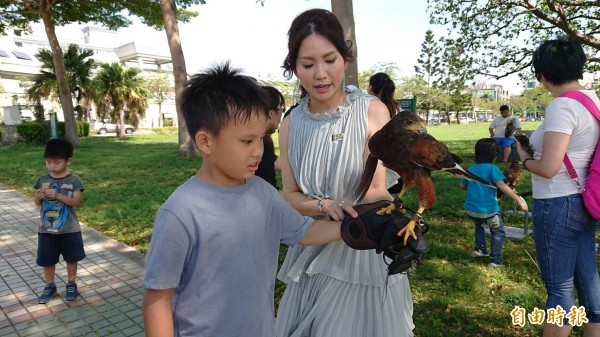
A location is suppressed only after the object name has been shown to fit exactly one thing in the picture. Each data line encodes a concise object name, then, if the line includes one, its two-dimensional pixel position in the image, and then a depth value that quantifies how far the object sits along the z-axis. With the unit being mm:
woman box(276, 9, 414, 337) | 1789
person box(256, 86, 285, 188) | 3359
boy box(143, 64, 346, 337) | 1306
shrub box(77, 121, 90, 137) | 31230
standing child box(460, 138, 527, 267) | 4387
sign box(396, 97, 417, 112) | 4818
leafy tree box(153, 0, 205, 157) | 13164
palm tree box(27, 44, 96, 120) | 29047
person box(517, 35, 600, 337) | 2250
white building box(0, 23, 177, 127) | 42500
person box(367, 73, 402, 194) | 3496
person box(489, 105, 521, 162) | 10330
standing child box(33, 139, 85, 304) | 3715
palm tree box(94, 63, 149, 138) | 33406
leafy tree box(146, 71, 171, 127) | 54281
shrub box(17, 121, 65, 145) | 21766
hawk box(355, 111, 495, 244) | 1549
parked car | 42475
